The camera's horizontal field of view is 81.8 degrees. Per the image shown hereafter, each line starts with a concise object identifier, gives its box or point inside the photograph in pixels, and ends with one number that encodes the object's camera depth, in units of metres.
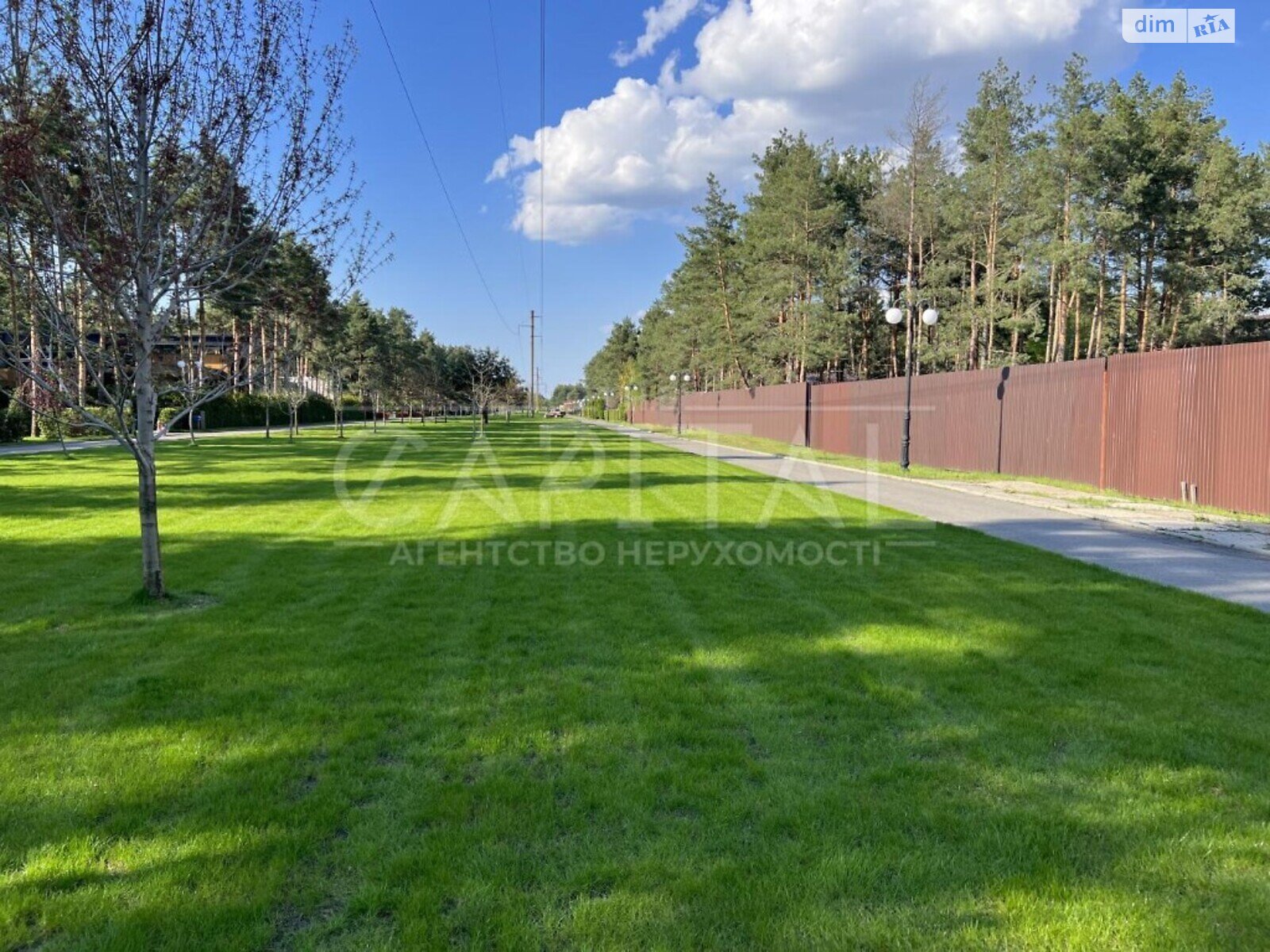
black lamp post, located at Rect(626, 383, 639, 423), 83.31
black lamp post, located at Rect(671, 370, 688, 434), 46.40
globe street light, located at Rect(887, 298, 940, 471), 18.39
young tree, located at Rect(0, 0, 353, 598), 5.44
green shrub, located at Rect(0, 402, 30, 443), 27.65
